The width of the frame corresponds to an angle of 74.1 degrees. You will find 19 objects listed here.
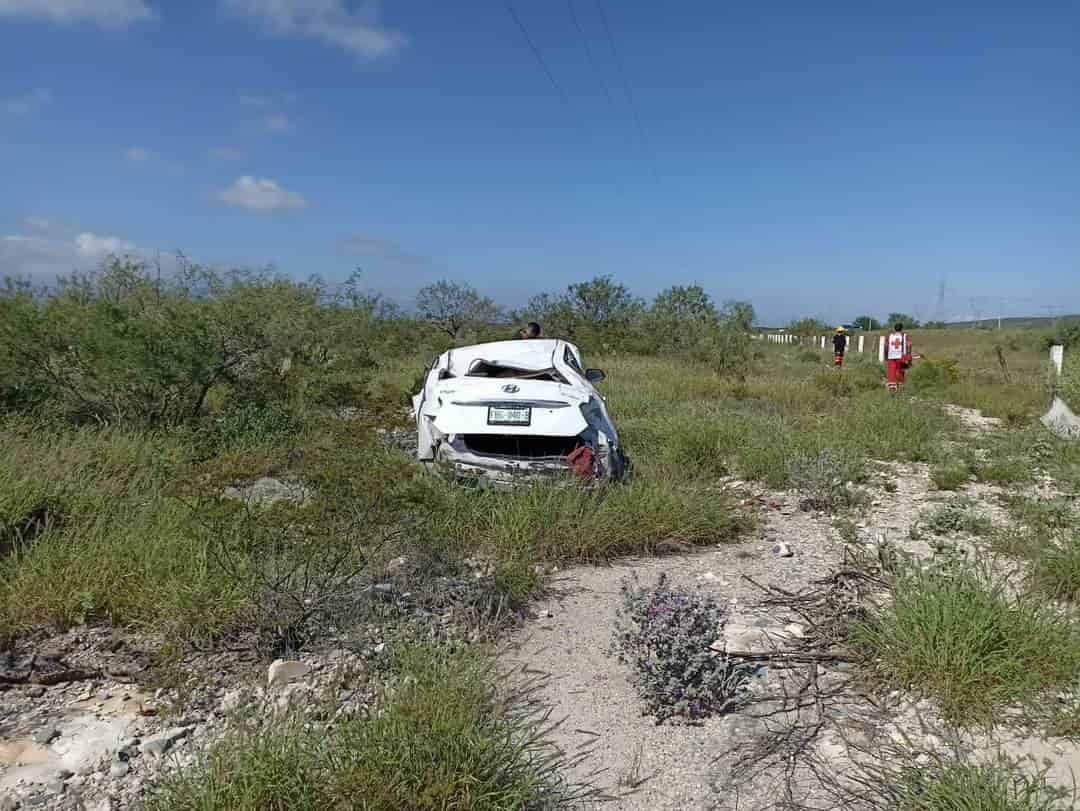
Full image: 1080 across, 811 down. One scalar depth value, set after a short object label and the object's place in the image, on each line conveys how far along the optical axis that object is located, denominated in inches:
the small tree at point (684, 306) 887.1
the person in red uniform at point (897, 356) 580.7
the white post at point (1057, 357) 511.1
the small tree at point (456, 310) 898.7
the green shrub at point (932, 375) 585.3
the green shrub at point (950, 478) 270.1
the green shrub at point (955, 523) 209.3
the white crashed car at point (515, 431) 214.4
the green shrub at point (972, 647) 113.0
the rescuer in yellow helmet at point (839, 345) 809.4
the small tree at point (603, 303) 907.5
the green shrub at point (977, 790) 85.0
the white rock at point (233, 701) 110.0
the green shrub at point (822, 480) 242.1
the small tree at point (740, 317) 841.8
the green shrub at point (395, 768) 85.0
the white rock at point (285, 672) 122.7
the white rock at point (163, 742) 102.8
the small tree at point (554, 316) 856.9
